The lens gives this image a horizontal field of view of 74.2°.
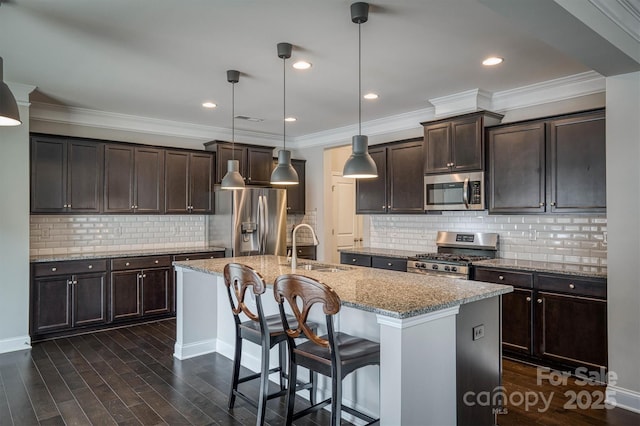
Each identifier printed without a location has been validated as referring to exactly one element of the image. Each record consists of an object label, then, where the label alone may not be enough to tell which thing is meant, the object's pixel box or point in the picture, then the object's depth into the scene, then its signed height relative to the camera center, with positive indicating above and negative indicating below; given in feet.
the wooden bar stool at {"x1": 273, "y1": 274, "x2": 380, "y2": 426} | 6.93 -2.46
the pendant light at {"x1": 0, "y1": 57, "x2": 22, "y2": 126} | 7.46 +1.91
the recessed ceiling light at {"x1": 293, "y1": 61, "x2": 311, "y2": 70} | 11.73 +4.19
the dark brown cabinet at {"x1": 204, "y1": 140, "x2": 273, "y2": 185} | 20.04 +2.72
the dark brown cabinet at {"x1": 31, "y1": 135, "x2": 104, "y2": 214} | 15.61 +1.52
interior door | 25.09 -0.04
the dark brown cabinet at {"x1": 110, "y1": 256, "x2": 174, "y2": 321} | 16.56 -2.95
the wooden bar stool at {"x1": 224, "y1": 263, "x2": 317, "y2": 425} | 8.59 -2.57
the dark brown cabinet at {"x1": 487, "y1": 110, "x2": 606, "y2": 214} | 12.07 +1.50
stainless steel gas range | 14.12 -1.51
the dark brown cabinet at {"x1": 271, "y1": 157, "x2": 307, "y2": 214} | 22.53 +1.17
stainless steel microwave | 14.64 +0.83
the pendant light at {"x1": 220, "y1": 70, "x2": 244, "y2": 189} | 12.75 +1.20
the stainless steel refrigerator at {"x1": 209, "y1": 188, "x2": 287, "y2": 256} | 18.93 -0.33
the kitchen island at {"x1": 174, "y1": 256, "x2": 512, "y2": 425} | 6.63 -2.07
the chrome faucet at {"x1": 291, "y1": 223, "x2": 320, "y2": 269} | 11.25 -1.23
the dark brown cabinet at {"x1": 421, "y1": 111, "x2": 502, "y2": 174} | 14.53 +2.57
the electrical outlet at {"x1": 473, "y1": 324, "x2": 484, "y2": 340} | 8.14 -2.28
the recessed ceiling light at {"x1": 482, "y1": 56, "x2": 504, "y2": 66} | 11.44 +4.22
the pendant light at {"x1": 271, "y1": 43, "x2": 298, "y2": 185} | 12.07 +1.22
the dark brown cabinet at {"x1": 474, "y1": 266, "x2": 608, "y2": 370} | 11.14 -2.93
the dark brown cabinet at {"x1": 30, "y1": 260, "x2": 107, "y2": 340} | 14.88 -3.01
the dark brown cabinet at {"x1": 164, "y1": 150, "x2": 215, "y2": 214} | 18.86 +1.49
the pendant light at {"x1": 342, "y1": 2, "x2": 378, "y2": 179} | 10.00 +1.24
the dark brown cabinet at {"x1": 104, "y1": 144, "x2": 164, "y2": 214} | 17.38 +1.50
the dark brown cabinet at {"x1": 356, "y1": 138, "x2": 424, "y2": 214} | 17.02 +1.38
